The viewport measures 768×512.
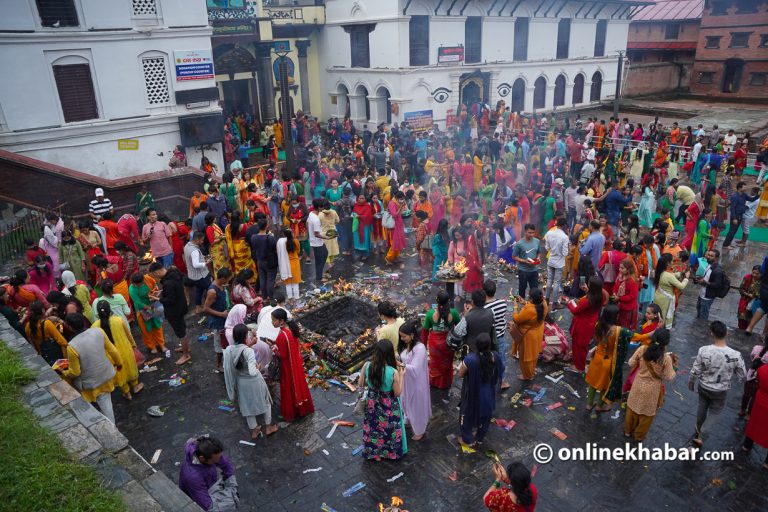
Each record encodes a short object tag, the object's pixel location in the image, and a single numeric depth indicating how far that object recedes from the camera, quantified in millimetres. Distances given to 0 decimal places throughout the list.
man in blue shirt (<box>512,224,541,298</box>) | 8898
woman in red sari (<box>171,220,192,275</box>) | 10414
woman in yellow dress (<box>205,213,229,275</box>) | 9742
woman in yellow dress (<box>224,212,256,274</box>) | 9664
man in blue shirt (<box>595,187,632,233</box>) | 11953
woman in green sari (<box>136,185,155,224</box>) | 12555
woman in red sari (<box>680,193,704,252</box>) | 10578
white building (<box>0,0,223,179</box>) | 14891
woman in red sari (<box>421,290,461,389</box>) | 6684
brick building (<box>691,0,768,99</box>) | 33113
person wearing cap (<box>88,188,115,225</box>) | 11922
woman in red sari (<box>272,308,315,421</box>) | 6238
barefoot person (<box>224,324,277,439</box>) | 5836
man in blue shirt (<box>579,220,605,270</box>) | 9102
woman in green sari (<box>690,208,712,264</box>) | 10445
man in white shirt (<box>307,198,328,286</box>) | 10242
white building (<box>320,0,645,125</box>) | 24000
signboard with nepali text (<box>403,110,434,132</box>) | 24359
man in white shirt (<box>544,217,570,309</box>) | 9211
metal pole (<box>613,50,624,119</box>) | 22938
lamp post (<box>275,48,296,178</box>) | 15070
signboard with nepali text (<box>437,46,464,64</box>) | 24828
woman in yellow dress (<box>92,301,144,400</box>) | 6613
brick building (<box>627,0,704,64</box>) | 37750
